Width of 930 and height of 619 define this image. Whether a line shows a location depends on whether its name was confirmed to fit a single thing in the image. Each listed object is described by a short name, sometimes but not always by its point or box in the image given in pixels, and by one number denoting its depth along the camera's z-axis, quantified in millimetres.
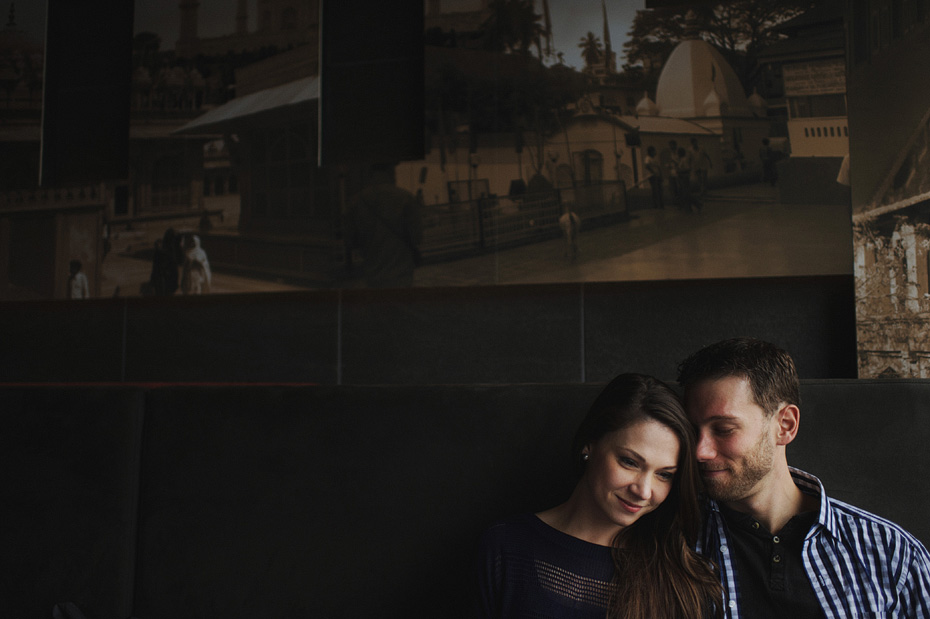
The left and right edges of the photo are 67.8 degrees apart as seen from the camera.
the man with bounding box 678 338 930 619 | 1061
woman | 1075
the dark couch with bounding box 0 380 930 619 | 1213
